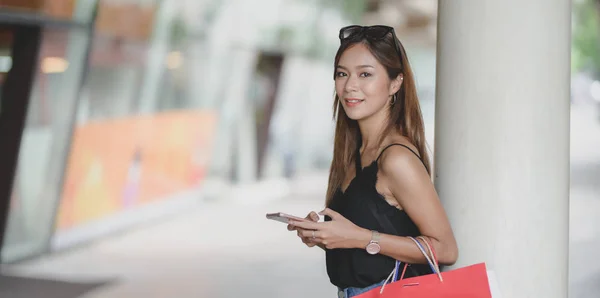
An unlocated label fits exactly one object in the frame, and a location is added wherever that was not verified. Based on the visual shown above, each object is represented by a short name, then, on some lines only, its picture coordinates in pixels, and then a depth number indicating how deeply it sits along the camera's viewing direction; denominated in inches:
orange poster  373.7
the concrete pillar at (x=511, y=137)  95.9
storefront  329.7
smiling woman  80.9
